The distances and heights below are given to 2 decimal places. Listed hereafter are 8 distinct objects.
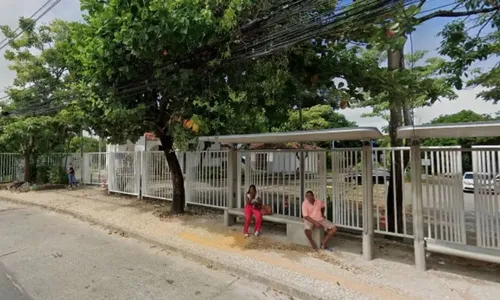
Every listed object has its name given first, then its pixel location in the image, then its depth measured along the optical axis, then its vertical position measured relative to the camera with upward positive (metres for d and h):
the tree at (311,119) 19.96 +2.73
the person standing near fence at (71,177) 16.86 -0.71
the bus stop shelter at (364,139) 5.46 +0.39
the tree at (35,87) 15.41 +3.94
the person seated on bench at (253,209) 7.39 -1.13
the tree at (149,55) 5.59 +2.15
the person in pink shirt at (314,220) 6.32 -1.20
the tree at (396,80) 5.88 +1.57
